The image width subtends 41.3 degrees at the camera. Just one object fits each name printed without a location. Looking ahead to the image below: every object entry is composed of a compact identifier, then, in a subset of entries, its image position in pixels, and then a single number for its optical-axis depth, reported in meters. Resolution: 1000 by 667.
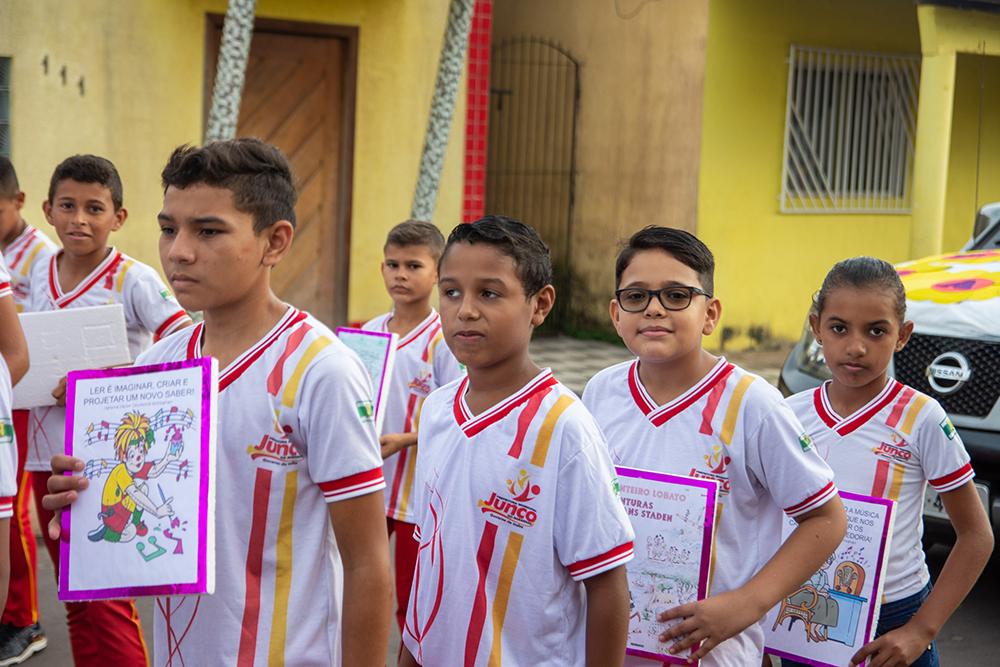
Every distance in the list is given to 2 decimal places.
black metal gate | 14.80
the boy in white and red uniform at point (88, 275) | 4.96
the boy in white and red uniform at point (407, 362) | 4.95
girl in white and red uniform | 3.61
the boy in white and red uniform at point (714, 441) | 2.94
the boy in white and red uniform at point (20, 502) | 5.06
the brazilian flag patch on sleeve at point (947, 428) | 3.65
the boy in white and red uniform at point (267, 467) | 2.51
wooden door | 11.45
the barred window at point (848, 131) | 13.99
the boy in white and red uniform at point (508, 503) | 2.62
